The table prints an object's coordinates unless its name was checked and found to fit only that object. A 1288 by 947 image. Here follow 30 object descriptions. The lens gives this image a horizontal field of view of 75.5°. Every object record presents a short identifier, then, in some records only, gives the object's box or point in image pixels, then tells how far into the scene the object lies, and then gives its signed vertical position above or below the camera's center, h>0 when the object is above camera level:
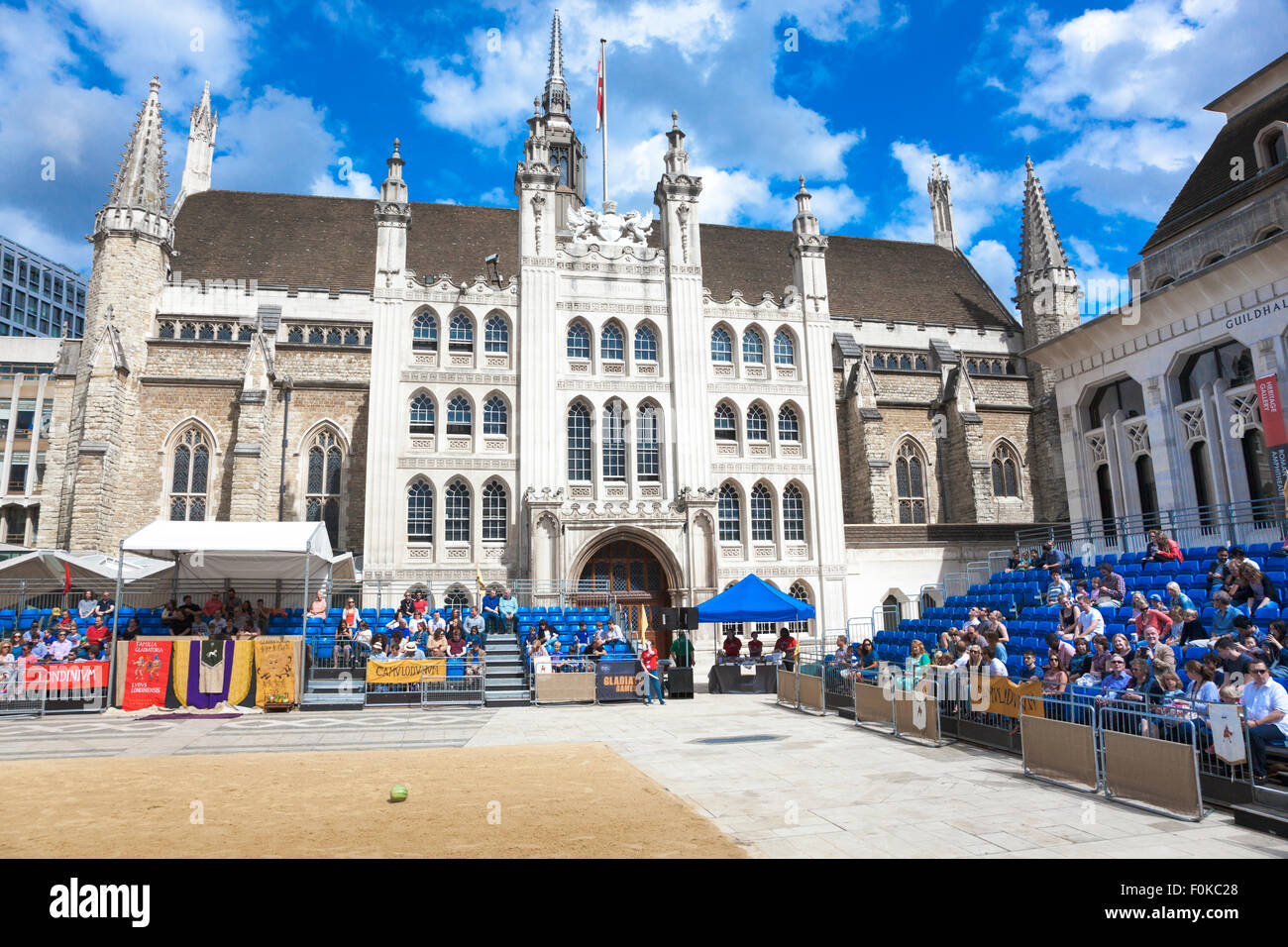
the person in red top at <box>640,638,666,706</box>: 19.98 -1.68
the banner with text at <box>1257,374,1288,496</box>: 17.81 +3.43
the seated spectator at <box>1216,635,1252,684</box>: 9.16 -0.80
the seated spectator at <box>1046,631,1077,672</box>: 11.98 -0.84
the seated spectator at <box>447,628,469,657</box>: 20.42 -0.82
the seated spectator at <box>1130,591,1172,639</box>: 12.19 -0.45
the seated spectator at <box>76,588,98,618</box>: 22.70 +0.38
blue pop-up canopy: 21.33 -0.10
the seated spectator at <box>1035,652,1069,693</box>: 11.16 -1.16
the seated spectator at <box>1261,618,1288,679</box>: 10.06 -0.71
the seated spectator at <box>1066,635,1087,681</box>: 11.76 -0.96
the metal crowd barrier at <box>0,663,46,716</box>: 17.33 -1.51
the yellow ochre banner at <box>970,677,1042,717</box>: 11.29 -1.43
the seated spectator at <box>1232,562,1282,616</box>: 12.50 -0.02
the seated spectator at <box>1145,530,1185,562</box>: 16.31 +0.78
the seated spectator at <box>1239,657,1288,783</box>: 8.20 -1.21
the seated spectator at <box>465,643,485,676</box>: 19.47 -1.26
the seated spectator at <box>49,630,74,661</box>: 18.36 -0.62
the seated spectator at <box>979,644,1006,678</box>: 12.41 -1.06
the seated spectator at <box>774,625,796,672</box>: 22.62 -1.16
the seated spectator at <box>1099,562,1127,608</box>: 15.39 +0.14
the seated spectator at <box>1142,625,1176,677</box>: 10.04 -0.81
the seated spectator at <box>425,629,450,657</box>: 19.86 -0.87
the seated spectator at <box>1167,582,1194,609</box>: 12.98 -0.12
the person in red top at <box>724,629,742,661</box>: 23.03 -1.23
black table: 22.09 -2.06
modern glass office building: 100.50 +41.66
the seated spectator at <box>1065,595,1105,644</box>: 13.25 -0.48
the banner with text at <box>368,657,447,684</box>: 18.75 -1.31
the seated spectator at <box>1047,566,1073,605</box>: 16.20 +0.10
